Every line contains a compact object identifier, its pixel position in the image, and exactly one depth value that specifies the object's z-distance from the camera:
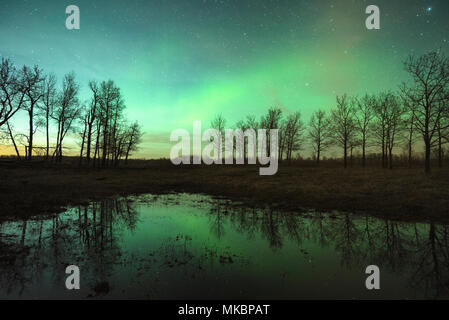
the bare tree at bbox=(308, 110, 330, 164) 49.94
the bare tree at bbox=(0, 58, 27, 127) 22.03
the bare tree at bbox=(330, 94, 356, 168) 42.28
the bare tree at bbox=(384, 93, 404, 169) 38.31
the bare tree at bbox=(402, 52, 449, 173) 25.06
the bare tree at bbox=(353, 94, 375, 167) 40.91
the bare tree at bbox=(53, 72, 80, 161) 36.53
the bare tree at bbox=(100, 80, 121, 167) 37.97
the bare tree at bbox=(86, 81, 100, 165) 37.25
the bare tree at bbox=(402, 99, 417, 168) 27.16
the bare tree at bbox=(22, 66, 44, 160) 27.27
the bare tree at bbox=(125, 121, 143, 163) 50.29
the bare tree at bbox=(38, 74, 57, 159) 35.03
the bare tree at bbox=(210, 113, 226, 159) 58.66
